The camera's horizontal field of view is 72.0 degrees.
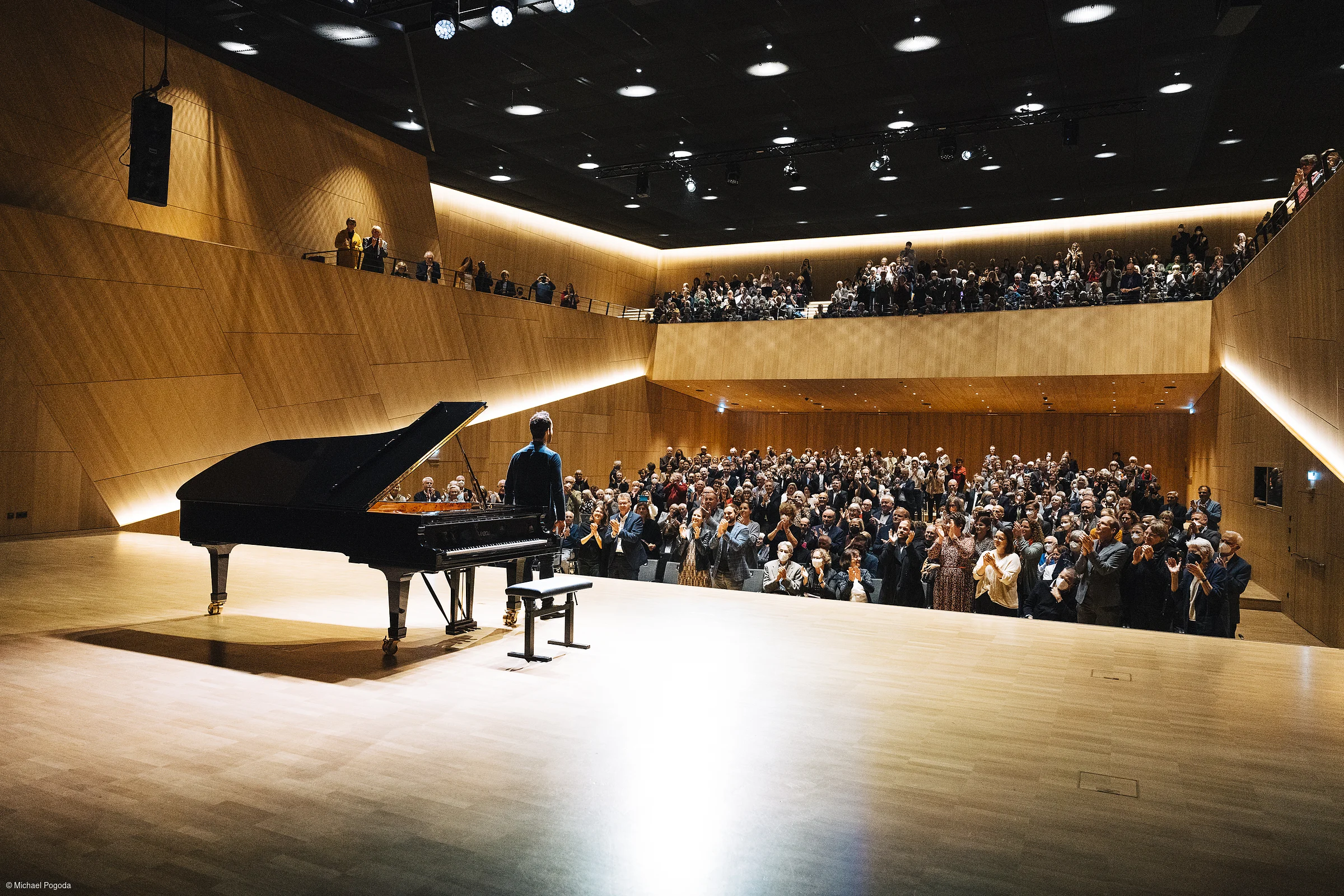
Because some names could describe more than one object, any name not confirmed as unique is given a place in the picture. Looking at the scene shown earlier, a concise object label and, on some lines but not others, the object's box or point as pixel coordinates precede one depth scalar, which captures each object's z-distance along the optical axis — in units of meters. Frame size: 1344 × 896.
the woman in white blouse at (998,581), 6.22
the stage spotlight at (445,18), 8.16
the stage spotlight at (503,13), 8.08
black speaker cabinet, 7.41
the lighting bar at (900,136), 10.96
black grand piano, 4.41
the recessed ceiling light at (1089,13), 8.43
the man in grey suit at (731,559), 7.36
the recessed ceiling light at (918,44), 9.29
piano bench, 4.45
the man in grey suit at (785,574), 6.96
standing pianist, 5.19
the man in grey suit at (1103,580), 5.95
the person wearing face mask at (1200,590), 5.66
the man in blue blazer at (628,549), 7.65
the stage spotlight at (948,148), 11.68
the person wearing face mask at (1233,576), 5.64
